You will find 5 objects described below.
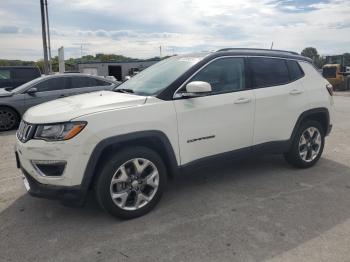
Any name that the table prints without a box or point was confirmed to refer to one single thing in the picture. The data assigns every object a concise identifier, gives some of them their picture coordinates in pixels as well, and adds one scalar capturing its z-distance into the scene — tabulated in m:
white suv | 3.06
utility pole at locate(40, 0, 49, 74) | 20.14
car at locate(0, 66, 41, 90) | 12.08
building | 47.29
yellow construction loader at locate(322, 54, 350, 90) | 22.49
